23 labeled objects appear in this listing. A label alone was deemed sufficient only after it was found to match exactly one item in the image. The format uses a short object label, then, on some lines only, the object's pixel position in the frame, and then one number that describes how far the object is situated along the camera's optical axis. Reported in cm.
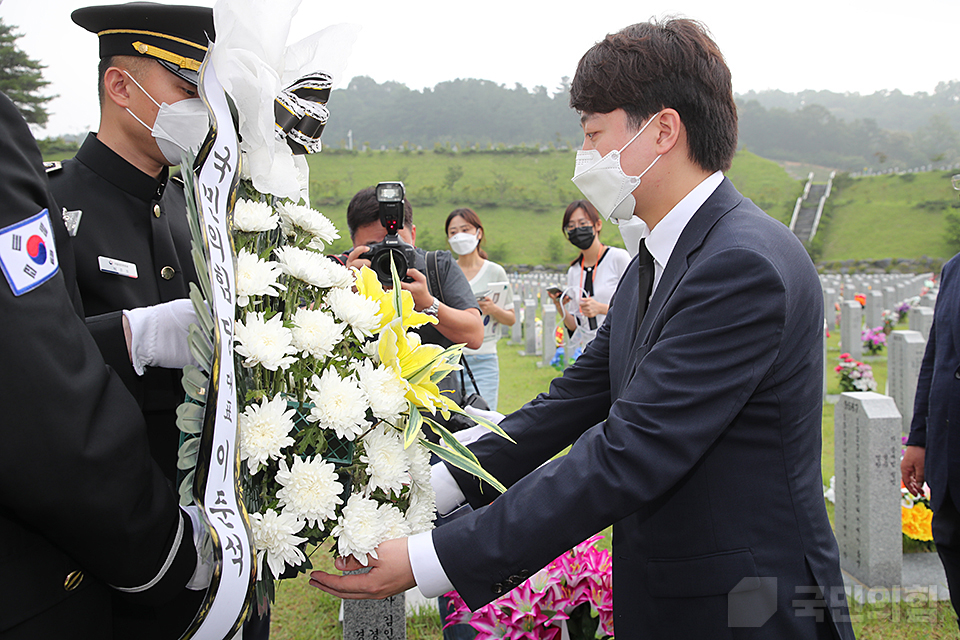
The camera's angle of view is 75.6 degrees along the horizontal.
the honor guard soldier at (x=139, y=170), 157
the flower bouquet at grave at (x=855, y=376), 662
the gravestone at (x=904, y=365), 559
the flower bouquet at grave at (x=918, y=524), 374
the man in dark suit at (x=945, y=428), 241
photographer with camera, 273
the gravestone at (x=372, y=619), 224
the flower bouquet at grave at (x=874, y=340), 1050
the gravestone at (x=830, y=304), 1327
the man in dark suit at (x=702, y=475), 133
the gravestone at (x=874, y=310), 1236
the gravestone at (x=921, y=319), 807
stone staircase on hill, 4353
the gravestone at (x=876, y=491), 339
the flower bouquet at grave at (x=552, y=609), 221
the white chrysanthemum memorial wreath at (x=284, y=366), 108
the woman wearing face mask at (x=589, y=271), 514
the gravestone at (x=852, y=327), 1009
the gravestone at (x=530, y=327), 1148
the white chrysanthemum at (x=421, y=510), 137
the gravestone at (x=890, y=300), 1414
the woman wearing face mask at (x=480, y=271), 496
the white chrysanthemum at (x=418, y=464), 133
